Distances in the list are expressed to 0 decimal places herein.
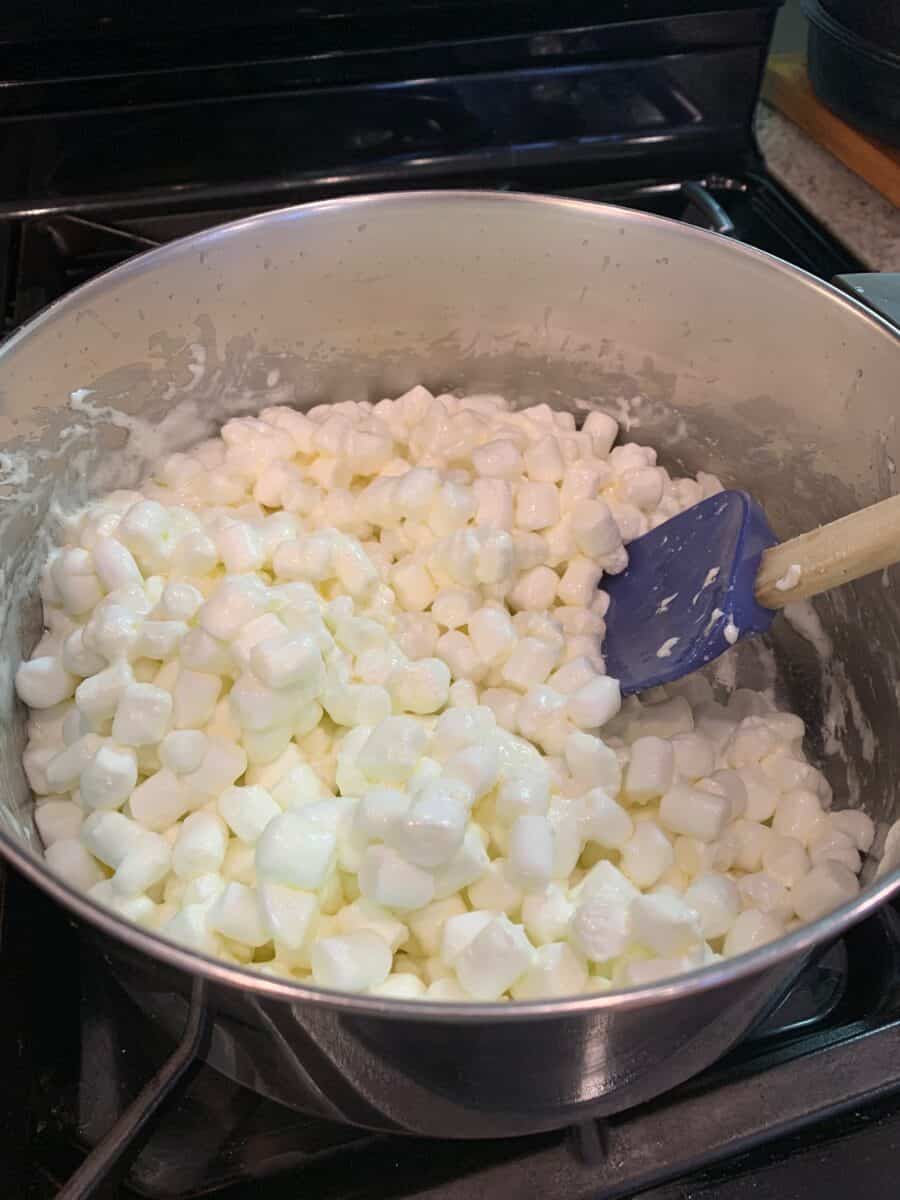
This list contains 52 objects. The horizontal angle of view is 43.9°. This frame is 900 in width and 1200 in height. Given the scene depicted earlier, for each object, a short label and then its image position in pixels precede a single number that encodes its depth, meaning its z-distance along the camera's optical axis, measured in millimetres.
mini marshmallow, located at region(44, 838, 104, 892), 259
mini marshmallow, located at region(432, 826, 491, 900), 245
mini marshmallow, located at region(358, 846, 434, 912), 238
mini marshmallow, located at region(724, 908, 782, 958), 251
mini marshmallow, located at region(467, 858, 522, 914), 252
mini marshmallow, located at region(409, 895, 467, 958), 250
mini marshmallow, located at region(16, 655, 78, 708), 291
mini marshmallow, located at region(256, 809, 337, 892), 237
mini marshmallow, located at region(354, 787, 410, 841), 239
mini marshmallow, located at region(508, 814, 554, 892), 247
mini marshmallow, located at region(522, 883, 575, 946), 248
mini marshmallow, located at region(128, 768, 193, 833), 267
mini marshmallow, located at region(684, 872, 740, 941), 255
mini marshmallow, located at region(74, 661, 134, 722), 276
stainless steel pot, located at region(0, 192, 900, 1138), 301
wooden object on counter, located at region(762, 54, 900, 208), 411
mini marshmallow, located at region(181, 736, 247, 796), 269
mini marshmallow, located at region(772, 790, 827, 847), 288
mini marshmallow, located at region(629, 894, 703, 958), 230
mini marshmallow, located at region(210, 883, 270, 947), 236
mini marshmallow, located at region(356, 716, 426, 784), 264
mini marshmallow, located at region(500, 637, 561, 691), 306
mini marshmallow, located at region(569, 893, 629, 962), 235
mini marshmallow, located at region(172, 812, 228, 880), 253
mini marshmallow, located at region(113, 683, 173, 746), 270
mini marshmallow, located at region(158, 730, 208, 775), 268
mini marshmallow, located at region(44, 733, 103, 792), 273
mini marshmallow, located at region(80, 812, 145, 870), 254
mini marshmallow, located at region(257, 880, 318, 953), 234
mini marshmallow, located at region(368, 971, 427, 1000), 233
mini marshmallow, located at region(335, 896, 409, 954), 244
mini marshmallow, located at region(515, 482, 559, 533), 335
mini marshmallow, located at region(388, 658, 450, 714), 291
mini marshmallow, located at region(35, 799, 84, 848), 272
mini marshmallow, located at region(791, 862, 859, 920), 261
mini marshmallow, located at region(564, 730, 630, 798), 279
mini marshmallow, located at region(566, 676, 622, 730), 294
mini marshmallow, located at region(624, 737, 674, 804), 285
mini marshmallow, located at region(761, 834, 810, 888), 276
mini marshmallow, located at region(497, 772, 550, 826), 260
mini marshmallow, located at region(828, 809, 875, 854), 282
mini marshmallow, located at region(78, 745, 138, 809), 261
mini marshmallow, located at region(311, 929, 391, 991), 227
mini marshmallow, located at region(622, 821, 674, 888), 268
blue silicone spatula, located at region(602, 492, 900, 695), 266
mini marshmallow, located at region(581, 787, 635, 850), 268
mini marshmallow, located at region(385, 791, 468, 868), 233
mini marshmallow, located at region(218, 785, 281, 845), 259
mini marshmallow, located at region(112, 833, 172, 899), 249
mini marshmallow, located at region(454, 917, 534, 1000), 224
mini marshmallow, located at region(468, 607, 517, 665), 308
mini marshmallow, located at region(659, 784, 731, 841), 278
